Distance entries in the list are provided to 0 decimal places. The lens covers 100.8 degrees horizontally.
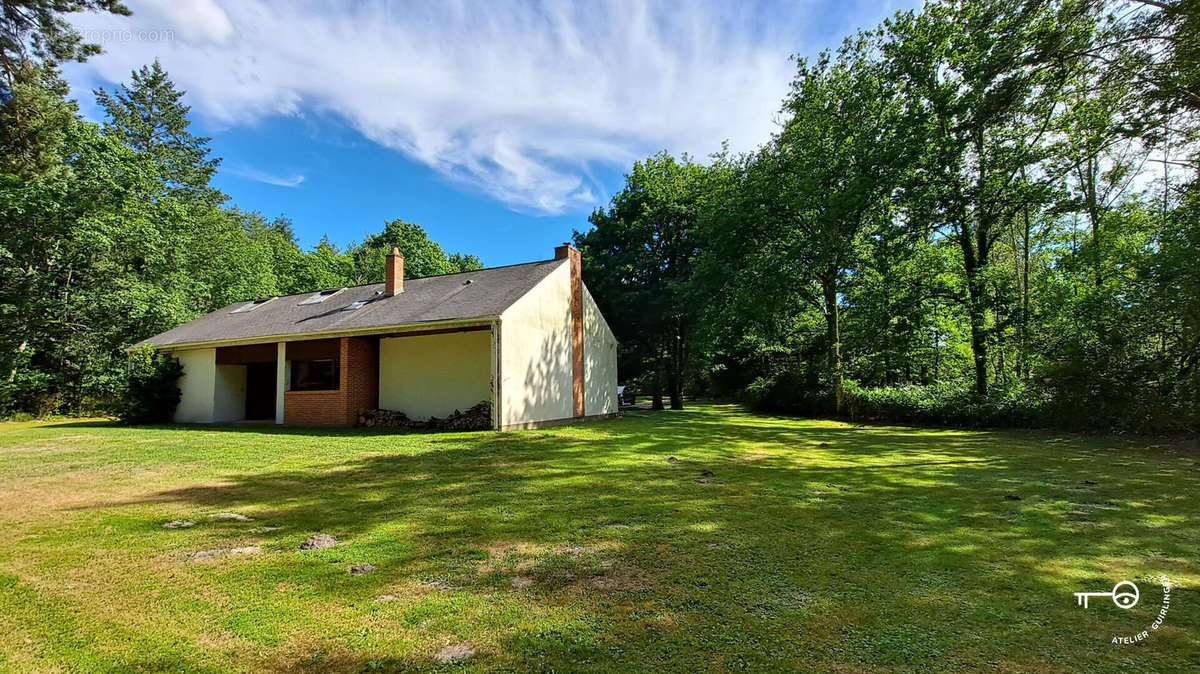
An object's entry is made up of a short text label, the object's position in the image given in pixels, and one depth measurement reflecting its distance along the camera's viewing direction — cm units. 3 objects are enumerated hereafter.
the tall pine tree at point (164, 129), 2841
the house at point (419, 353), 1363
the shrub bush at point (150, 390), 1664
